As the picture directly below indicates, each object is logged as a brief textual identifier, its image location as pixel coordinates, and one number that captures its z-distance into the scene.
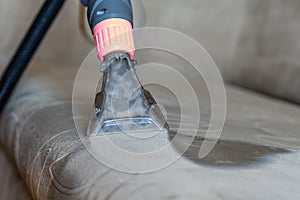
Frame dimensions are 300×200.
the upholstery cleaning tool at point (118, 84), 0.93
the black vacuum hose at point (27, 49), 1.33
